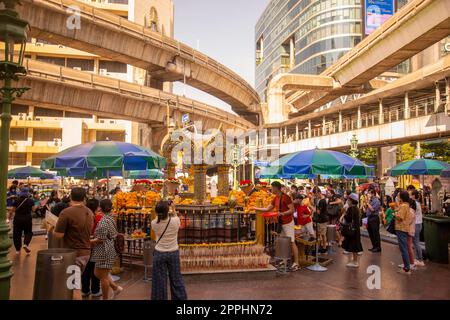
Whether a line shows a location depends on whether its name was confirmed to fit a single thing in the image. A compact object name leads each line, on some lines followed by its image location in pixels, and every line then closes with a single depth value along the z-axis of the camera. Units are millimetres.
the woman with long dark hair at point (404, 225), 8586
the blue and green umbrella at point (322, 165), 9336
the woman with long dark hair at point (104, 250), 6078
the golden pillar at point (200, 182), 11086
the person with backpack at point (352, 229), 9312
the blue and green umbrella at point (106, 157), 8766
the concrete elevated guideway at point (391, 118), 24703
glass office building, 69375
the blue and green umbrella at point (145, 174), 23484
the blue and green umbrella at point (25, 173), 21777
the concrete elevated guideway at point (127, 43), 18531
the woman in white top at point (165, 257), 5715
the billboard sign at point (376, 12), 44312
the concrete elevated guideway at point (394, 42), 20469
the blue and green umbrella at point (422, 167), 15742
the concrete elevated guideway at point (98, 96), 19500
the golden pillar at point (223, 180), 12240
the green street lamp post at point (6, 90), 5145
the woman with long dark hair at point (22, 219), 10773
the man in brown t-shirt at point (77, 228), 5852
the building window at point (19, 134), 42188
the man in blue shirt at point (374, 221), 11805
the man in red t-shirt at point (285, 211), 8711
